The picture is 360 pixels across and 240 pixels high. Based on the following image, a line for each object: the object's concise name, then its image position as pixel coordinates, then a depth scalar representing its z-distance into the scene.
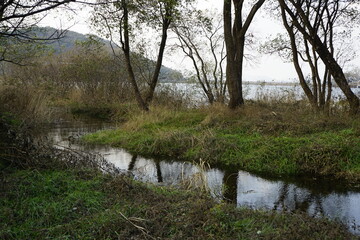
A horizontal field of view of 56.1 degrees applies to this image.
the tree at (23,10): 6.25
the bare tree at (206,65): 19.48
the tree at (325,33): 11.72
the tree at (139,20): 13.81
